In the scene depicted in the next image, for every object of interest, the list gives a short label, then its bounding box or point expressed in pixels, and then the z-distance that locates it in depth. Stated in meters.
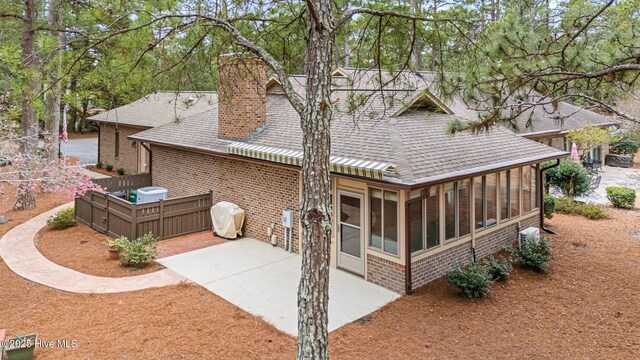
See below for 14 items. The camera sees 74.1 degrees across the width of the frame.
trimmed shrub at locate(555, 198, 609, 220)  15.94
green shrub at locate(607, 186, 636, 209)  17.59
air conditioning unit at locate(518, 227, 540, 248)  11.51
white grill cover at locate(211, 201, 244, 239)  12.60
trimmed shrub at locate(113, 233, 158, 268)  10.27
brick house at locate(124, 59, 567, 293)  9.09
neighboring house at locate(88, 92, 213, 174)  22.47
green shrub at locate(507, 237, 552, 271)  10.26
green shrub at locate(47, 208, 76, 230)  13.81
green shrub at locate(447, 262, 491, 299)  8.69
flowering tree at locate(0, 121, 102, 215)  9.98
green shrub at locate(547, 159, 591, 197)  18.11
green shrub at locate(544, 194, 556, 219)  14.66
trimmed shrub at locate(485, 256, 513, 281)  9.62
